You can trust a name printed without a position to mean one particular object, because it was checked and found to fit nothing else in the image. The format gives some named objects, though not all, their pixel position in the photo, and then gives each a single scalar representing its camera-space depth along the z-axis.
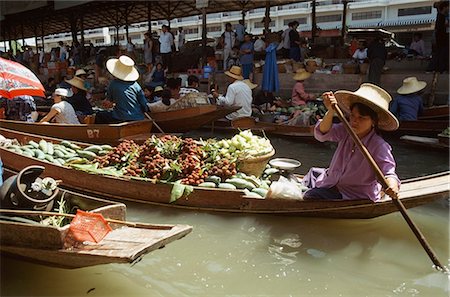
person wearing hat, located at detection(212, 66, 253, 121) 8.43
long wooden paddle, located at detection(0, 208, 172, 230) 2.93
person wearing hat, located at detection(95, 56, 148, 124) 7.09
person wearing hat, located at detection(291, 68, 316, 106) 9.54
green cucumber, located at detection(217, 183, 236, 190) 4.45
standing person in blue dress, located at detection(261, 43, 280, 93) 10.38
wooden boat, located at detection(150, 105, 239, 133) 7.80
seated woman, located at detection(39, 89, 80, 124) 7.06
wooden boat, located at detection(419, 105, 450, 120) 8.57
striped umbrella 4.89
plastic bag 4.16
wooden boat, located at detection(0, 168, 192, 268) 2.76
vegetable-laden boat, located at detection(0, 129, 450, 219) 3.90
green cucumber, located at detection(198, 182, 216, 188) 4.49
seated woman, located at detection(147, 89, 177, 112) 8.16
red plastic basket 2.91
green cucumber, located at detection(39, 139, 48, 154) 5.62
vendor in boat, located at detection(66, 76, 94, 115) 7.92
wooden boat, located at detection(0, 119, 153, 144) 6.91
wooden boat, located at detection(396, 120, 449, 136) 8.17
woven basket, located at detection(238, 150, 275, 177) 4.68
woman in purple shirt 3.60
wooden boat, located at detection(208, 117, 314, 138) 8.35
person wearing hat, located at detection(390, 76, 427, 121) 7.96
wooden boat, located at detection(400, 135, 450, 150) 7.19
